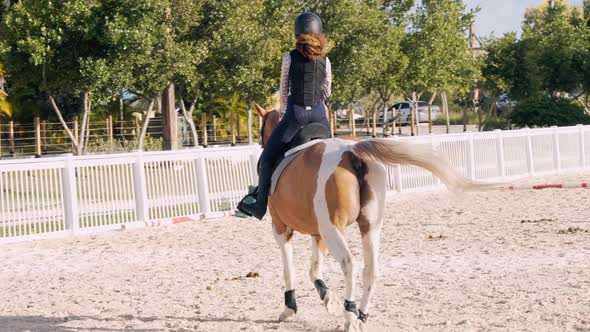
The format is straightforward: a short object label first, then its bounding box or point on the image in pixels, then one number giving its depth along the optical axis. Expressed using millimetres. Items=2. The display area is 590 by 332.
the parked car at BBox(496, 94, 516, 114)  64275
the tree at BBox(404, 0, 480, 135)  47281
